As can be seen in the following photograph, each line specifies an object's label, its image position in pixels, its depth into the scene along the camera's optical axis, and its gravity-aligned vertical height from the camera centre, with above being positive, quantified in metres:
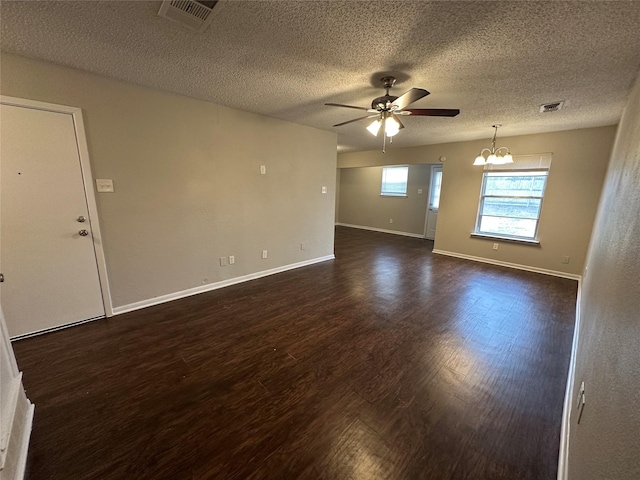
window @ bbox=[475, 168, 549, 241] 4.47 -0.14
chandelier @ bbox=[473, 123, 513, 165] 4.03 +0.64
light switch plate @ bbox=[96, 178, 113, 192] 2.55 +0.01
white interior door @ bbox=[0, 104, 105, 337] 2.16 -0.36
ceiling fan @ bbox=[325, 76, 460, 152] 2.22 +0.76
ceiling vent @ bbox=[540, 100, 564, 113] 2.85 +1.01
